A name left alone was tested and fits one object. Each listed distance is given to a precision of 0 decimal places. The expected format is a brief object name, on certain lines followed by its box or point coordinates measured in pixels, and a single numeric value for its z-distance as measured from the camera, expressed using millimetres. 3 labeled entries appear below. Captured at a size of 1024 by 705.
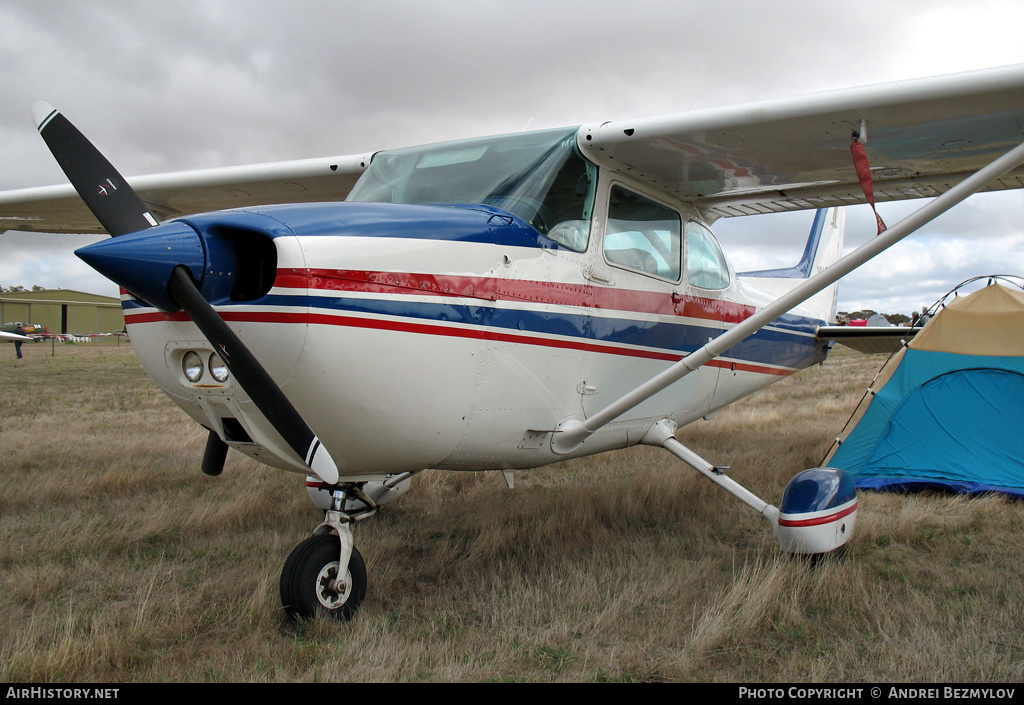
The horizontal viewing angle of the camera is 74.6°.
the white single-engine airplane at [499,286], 2588
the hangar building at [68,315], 58806
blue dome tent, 5238
